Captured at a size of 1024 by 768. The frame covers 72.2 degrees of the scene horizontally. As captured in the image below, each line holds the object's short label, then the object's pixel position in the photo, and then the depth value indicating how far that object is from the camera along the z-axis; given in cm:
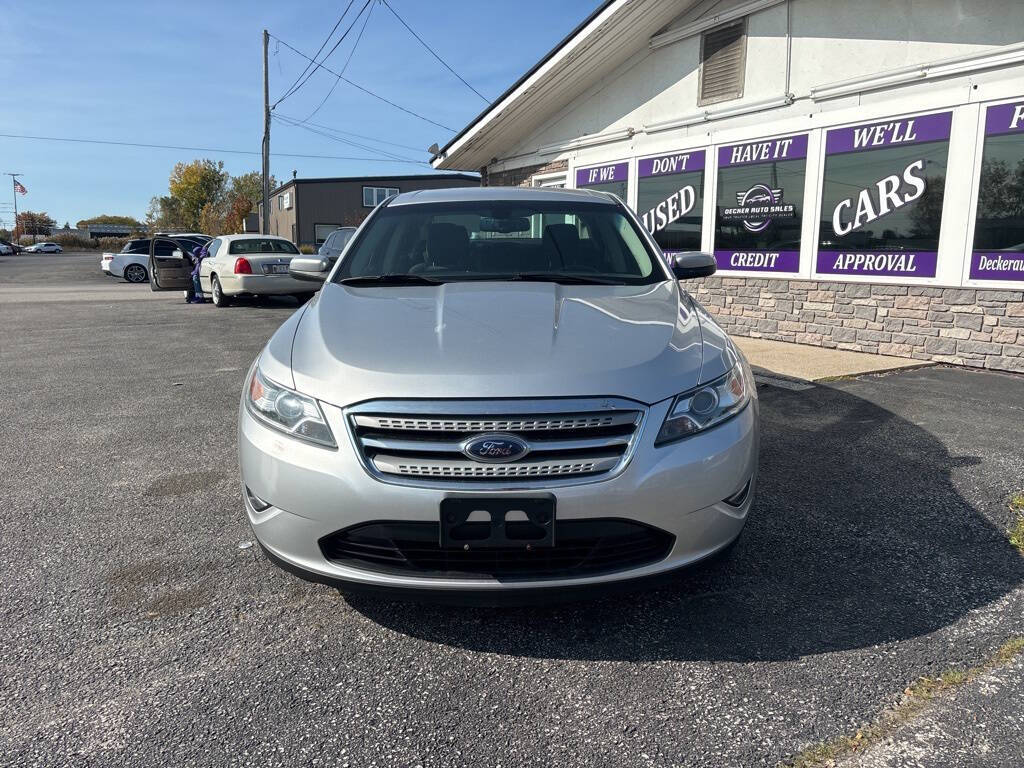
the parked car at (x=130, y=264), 2658
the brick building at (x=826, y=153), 700
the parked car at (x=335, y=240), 1253
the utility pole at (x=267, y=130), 2506
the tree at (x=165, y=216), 7731
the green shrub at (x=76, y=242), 7426
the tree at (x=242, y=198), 5969
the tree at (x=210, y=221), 6438
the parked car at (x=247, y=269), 1404
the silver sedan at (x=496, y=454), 213
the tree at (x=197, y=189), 6944
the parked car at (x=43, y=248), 6569
